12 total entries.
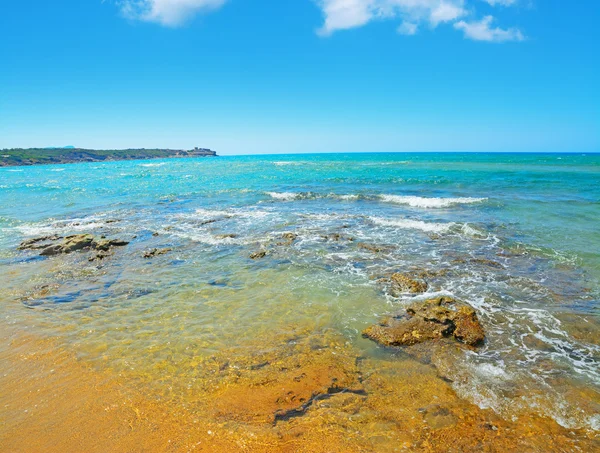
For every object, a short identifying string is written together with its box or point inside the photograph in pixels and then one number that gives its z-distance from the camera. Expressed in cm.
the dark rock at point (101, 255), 1345
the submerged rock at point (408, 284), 992
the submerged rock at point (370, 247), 1388
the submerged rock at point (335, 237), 1571
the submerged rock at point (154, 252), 1368
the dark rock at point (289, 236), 1579
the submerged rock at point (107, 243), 1473
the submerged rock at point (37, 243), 1522
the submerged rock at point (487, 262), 1184
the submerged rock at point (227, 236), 1648
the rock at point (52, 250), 1425
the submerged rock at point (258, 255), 1319
